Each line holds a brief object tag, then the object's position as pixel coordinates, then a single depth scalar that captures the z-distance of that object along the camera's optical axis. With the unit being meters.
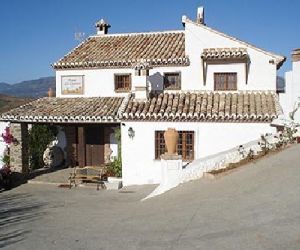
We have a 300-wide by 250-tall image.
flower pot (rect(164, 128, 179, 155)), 13.50
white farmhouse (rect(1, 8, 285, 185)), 16.34
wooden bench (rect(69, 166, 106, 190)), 16.83
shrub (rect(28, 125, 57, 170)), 20.47
